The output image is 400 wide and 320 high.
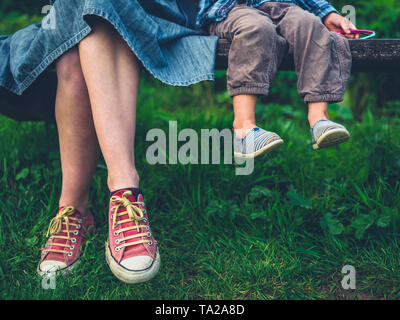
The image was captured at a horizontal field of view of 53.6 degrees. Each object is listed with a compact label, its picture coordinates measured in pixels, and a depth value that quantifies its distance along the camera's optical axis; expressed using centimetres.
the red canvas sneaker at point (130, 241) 119
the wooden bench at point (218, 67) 147
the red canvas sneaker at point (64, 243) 136
